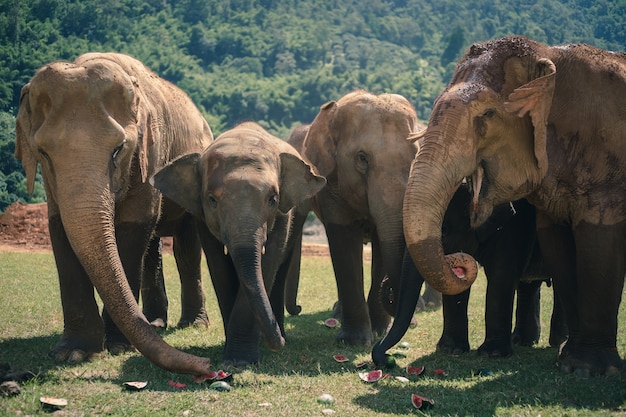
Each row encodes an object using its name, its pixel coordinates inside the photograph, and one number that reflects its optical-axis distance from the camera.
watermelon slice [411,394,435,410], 6.42
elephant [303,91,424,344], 9.59
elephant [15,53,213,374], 7.26
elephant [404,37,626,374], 7.25
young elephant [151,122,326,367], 7.71
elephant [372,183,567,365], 8.77
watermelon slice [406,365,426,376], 7.71
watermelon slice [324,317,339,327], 11.70
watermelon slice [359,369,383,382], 7.42
